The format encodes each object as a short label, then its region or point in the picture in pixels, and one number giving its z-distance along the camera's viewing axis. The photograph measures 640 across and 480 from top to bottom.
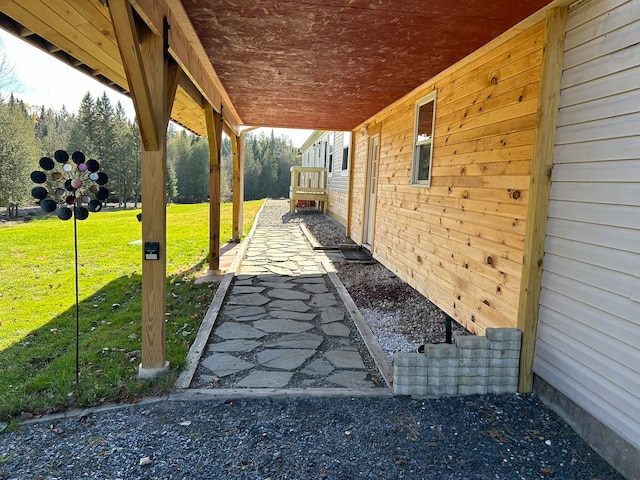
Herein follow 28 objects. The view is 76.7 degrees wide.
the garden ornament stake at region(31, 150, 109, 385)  2.71
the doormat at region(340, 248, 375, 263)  7.50
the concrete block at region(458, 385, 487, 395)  2.85
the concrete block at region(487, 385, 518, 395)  2.86
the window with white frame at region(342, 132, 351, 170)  11.69
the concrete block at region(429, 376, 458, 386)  2.83
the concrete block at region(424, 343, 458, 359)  2.82
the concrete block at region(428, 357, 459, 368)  2.83
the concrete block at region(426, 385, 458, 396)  2.83
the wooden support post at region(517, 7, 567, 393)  2.62
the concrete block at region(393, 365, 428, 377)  2.81
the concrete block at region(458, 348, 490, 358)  2.85
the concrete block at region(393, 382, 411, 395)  2.82
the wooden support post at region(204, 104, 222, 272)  5.60
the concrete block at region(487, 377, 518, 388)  2.86
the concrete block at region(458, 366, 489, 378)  2.86
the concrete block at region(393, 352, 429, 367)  2.80
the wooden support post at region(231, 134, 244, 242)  8.93
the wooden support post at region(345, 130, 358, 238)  9.69
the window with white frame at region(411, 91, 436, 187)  4.96
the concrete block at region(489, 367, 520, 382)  2.86
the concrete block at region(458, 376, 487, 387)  2.86
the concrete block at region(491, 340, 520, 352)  2.85
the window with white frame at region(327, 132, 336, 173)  14.38
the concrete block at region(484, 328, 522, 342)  2.84
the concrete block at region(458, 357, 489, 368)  2.85
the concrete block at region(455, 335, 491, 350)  2.85
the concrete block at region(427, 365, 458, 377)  2.83
